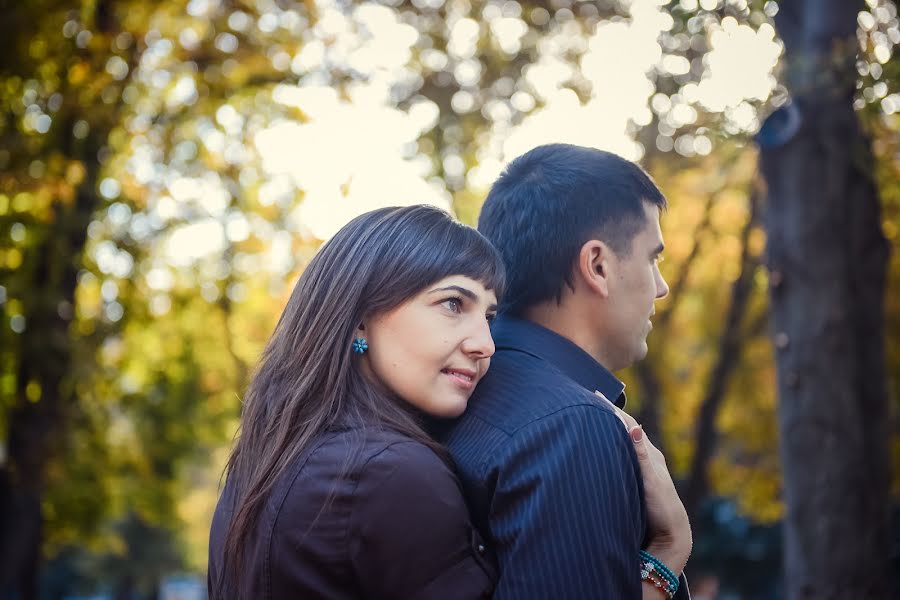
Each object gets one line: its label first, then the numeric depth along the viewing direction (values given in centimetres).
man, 233
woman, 233
